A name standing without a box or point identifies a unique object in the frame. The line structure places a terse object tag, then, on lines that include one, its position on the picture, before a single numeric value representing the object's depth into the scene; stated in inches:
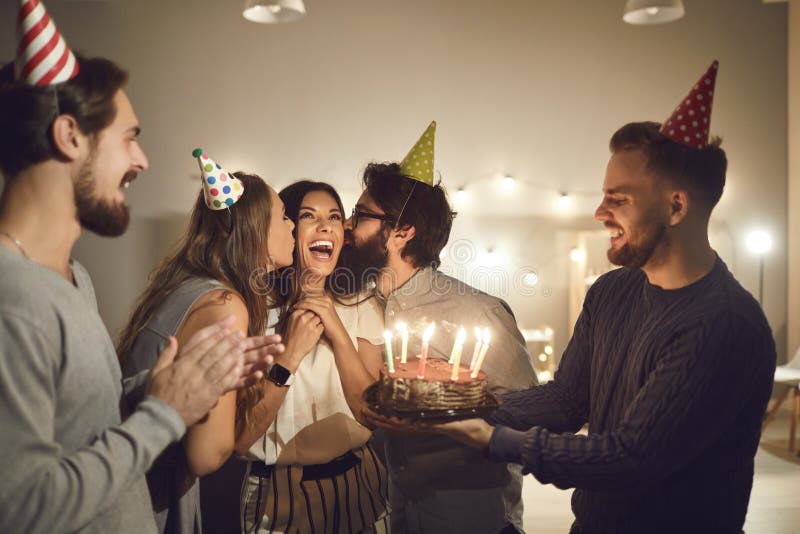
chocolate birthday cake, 67.4
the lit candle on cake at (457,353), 69.8
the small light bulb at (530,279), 233.9
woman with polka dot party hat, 67.7
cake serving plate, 65.9
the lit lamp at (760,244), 224.5
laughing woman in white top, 82.9
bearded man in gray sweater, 41.4
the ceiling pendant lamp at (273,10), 160.2
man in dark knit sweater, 57.4
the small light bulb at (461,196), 234.8
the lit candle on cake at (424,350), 69.6
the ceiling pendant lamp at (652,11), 162.7
